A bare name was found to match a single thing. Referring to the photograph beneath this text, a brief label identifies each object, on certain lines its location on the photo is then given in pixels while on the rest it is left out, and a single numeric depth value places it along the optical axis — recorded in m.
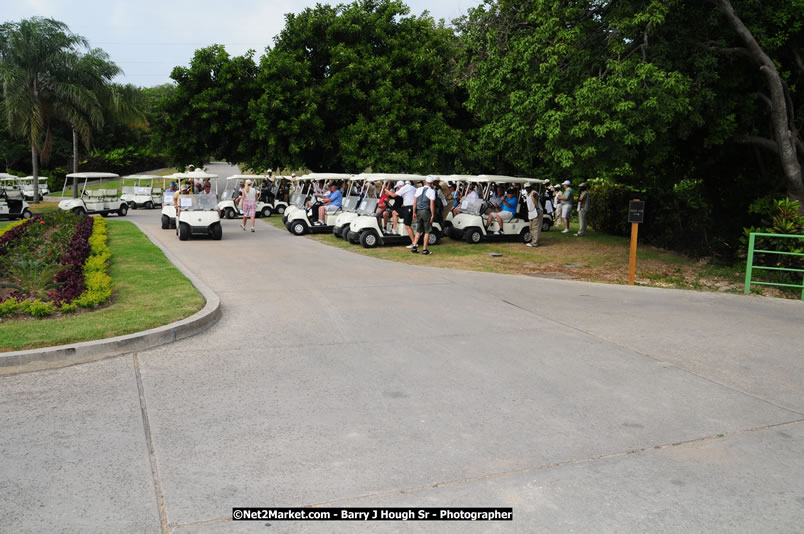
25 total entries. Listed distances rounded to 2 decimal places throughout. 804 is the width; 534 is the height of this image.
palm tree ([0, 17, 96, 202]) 30.09
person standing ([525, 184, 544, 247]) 16.67
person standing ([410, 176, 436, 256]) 14.18
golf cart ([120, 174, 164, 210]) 32.41
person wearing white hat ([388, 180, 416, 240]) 15.52
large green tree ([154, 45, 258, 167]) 27.25
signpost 10.84
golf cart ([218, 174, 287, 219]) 24.98
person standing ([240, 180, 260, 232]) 19.78
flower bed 7.50
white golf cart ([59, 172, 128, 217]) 24.48
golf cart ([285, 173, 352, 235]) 18.84
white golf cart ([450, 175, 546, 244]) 17.23
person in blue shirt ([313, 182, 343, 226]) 19.09
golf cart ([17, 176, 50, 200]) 42.73
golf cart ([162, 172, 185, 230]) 19.38
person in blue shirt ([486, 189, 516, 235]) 17.47
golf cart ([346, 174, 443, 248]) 15.76
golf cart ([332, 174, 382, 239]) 17.34
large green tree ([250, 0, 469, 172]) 25.38
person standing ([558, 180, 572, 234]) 20.81
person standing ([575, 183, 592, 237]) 19.39
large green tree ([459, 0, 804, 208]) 11.82
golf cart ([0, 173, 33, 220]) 23.94
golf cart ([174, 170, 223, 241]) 16.41
